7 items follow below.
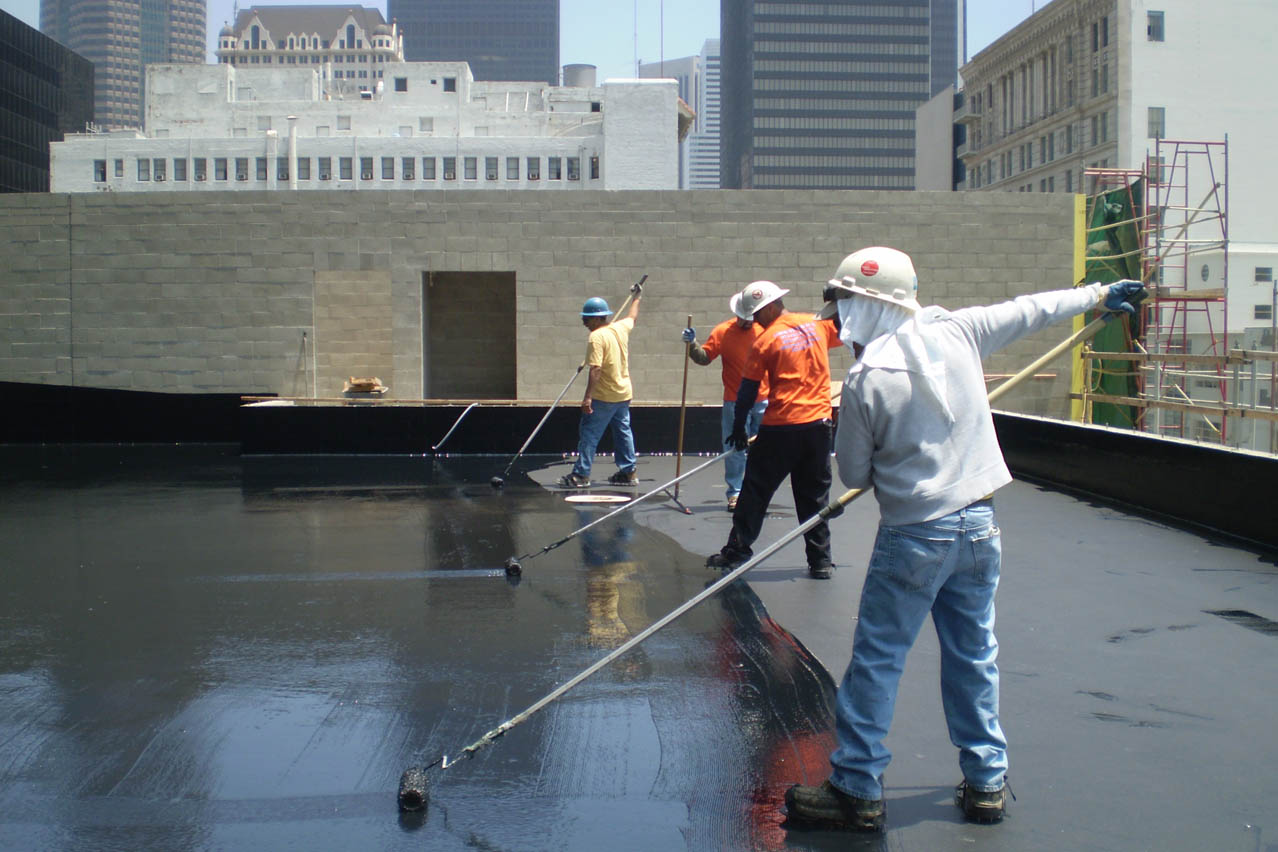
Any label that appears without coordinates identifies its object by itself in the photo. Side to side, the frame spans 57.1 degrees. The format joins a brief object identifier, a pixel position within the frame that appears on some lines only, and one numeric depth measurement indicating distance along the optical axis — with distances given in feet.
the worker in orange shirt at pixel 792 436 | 23.47
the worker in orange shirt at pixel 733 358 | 30.37
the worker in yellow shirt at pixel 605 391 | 36.19
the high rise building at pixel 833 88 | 532.73
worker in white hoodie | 11.60
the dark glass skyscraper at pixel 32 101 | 325.62
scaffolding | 42.21
